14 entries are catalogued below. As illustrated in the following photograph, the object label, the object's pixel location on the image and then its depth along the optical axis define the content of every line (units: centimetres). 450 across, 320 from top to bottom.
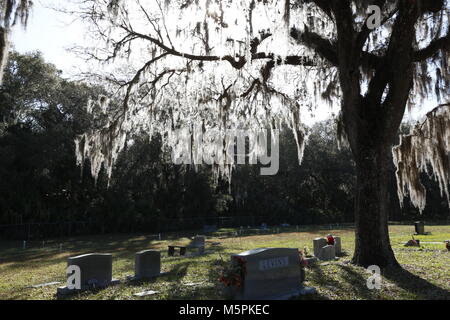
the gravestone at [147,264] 1024
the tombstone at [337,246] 1438
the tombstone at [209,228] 3481
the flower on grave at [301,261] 821
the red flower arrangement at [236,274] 700
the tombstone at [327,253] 1252
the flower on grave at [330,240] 1353
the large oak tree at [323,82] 1020
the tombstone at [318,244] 1317
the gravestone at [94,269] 912
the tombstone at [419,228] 2367
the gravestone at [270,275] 706
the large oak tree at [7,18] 941
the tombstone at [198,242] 1805
